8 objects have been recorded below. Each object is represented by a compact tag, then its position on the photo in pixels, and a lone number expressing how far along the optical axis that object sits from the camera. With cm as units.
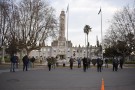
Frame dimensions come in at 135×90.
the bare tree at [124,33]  3228
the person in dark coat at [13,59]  1523
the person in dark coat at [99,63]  1714
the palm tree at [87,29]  6456
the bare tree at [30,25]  3028
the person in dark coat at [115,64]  1792
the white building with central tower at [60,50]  8232
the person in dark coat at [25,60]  1631
